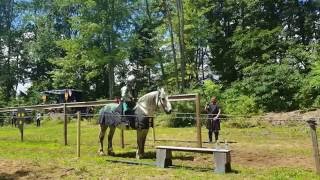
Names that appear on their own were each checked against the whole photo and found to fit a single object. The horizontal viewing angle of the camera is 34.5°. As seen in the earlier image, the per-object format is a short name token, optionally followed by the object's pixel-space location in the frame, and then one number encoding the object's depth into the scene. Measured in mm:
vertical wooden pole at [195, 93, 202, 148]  14336
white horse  13414
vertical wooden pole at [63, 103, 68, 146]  18062
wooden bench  10430
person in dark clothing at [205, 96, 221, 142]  17609
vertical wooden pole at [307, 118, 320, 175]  9938
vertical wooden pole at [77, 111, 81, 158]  13750
